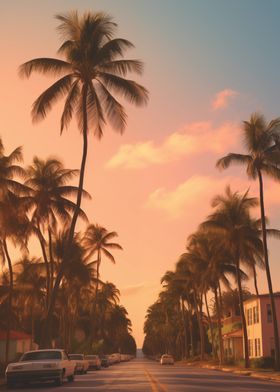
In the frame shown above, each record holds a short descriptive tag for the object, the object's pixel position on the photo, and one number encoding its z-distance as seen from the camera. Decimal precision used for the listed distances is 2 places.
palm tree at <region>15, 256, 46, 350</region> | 66.94
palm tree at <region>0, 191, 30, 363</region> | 40.62
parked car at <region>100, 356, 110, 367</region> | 59.35
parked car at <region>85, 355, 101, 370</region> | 48.94
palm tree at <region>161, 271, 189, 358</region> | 90.86
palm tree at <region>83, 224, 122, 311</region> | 76.12
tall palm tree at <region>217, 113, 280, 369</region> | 41.38
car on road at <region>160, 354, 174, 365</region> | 70.57
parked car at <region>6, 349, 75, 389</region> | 22.58
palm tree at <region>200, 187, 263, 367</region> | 49.06
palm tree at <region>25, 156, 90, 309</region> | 44.81
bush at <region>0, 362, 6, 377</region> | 31.63
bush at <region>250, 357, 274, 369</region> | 46.16
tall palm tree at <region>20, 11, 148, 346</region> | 31.75
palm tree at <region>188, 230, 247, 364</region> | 56.31
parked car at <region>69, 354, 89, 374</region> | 38.79
